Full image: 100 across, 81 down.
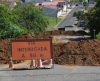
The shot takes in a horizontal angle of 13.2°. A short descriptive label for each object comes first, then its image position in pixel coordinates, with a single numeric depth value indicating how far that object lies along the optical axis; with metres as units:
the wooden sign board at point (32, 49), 23.75
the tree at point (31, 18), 49.83
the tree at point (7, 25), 38.50
